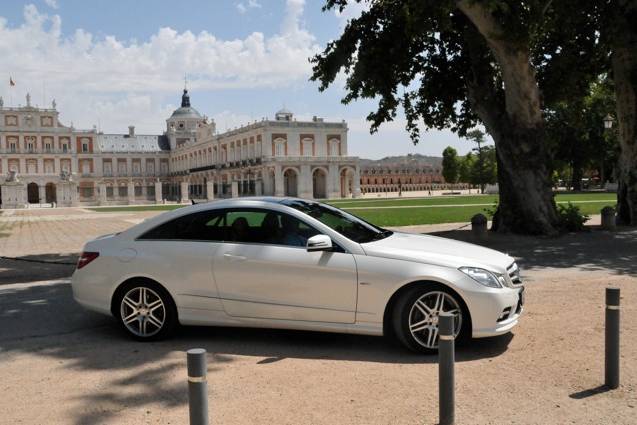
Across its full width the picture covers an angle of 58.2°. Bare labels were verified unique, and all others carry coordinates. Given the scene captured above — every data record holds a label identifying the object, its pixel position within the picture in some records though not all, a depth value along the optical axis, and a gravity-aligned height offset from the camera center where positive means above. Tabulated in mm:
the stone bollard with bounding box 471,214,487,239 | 14312 -1080
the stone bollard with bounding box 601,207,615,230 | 15781 -1043
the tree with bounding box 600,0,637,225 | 15789 +2703
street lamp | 26309 +2706
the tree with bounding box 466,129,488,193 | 80938 +1585
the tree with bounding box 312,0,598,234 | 13188 +3248
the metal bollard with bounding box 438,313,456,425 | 3350 -1121
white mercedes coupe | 4914 -812
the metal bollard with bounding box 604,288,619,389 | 3938 -1107
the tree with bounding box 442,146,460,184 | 89938 +3112
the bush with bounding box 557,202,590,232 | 15422 -1076
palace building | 76938 +4933
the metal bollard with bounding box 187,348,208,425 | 2711 -943
